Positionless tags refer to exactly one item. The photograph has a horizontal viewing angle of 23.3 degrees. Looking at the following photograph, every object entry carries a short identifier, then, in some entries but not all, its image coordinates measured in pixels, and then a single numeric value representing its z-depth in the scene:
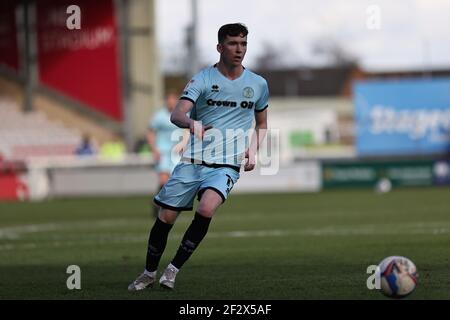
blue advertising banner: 38.06
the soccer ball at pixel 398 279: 8.44
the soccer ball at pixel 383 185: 34.34
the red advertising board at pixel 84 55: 44.69
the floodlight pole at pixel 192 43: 34.19
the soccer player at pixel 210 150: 9.58
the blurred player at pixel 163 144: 20.69
